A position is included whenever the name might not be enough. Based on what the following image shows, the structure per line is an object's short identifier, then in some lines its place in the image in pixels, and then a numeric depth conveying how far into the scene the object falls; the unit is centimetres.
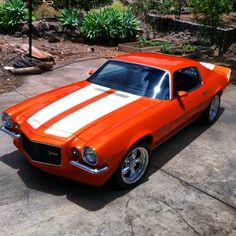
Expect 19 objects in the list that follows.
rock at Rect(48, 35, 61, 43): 1004
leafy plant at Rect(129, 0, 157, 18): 1161
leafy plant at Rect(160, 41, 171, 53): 947
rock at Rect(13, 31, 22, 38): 1012
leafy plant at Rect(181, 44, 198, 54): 947
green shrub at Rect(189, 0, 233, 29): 973
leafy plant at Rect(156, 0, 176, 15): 1196
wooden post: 747
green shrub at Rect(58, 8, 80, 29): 1035
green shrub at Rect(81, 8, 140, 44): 1012
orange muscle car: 330
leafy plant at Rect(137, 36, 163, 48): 996
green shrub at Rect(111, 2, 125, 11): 1452
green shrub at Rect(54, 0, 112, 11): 1236
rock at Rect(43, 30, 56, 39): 1021
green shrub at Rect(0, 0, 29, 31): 1021
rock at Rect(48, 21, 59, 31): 1039
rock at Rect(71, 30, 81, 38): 1035
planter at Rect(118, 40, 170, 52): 953
